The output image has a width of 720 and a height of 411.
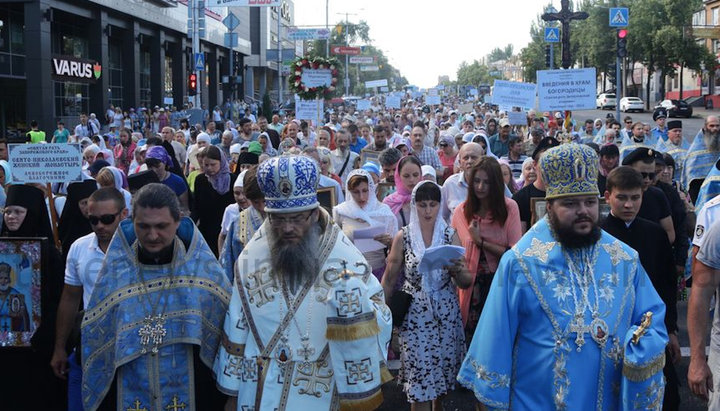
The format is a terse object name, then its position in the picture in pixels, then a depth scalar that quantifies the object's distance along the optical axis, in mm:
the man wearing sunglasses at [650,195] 6742
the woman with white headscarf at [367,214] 7230
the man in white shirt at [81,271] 4863
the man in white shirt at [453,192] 8141
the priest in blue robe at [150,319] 4066
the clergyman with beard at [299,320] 3848
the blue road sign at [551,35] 25703
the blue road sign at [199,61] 33250
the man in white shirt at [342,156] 13039
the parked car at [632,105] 66188
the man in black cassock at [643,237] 5305
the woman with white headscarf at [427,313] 5793
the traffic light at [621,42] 18692
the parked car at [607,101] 70312
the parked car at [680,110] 56891
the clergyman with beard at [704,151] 11266
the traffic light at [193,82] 31969
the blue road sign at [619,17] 20781
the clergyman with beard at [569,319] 3795
